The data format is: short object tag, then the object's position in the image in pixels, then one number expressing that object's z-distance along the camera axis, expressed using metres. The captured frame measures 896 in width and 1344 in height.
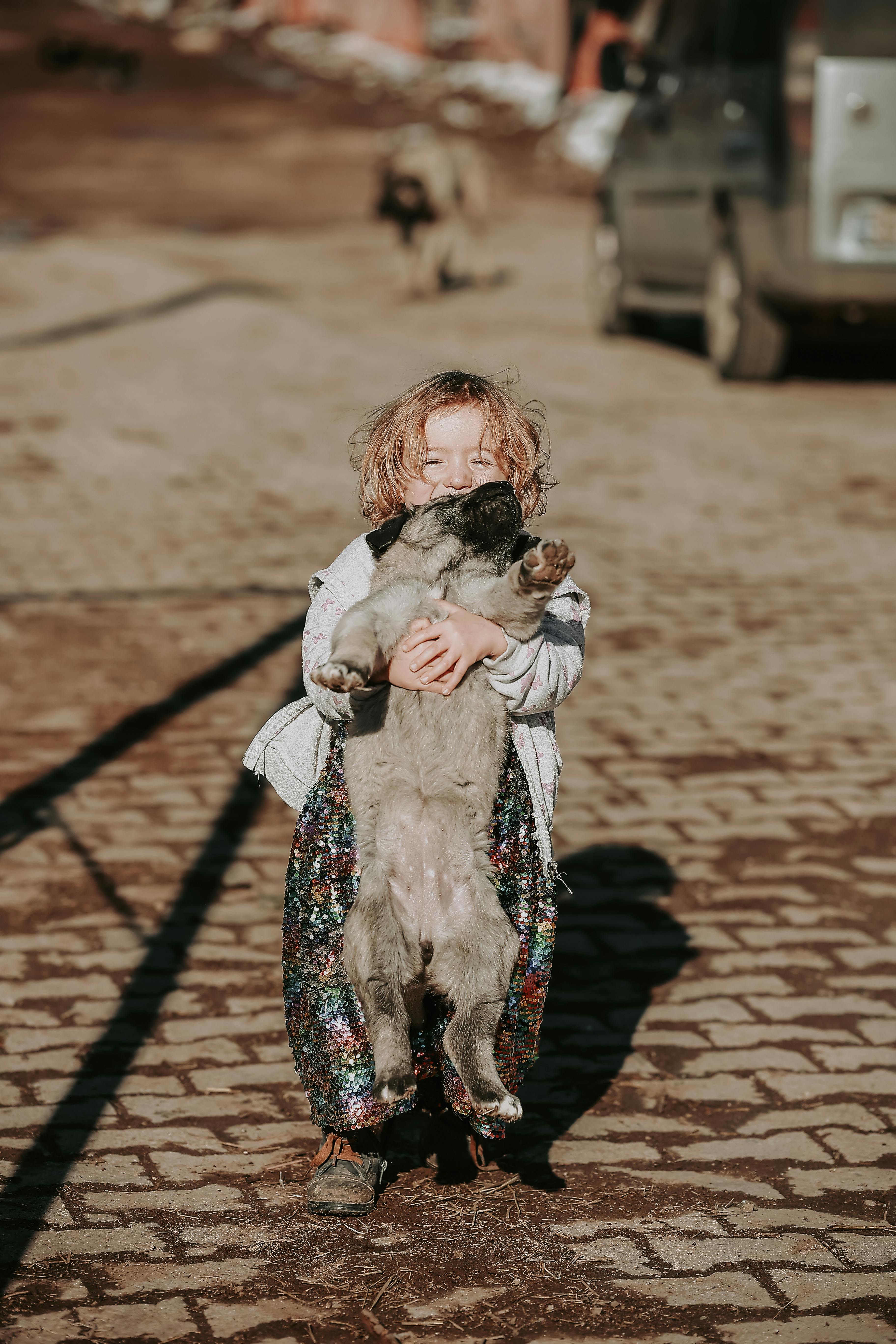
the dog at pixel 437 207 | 17.06
